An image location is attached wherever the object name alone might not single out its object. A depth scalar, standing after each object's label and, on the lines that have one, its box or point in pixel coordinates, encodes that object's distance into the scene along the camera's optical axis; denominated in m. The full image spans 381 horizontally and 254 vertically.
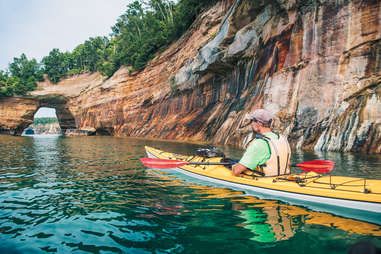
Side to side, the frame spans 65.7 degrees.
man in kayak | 5.82
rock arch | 51.69
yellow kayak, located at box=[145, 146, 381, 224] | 4.62
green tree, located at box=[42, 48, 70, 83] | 59.56
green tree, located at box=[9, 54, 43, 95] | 55.40
